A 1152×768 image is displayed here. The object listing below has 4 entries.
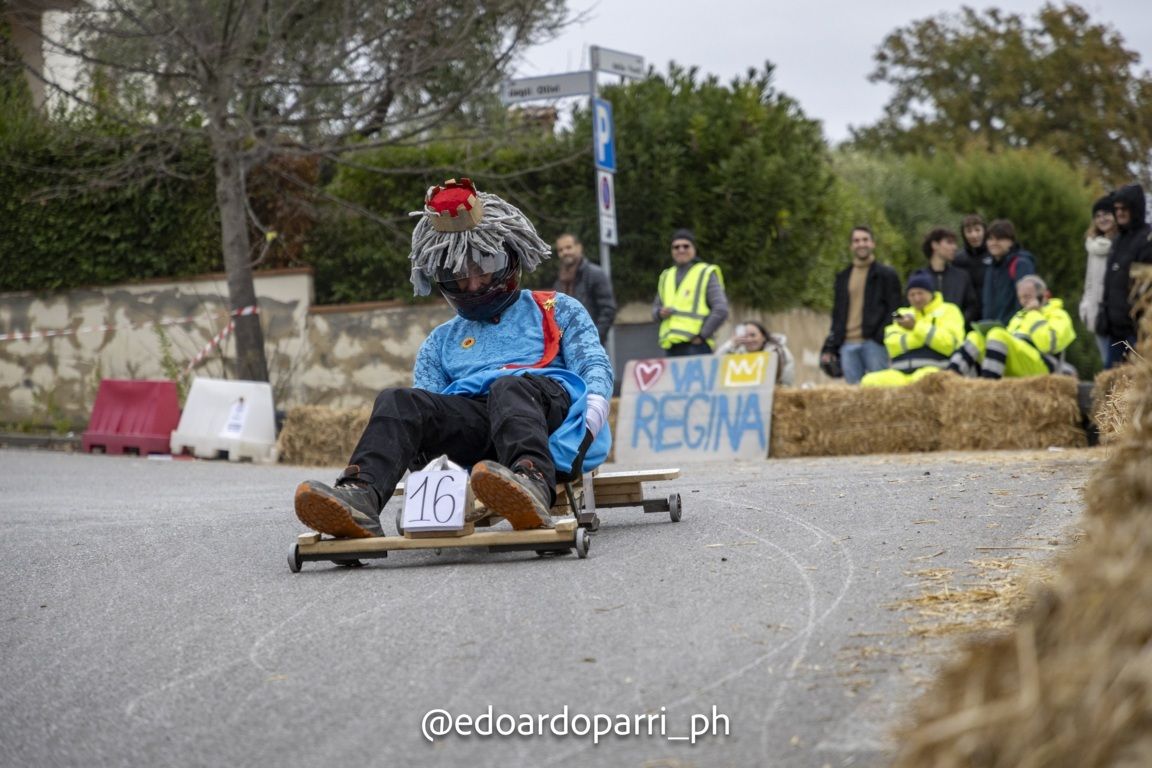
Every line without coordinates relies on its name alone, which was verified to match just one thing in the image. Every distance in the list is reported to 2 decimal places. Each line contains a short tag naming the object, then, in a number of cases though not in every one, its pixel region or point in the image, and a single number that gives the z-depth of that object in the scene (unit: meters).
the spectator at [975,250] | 14.29
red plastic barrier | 15.86
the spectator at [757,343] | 14.04
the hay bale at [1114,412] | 5.96
